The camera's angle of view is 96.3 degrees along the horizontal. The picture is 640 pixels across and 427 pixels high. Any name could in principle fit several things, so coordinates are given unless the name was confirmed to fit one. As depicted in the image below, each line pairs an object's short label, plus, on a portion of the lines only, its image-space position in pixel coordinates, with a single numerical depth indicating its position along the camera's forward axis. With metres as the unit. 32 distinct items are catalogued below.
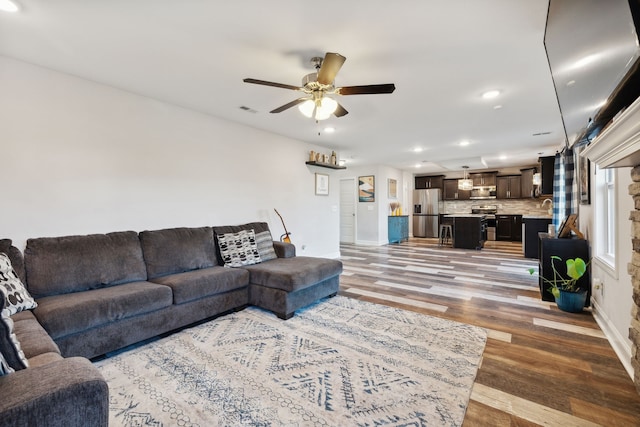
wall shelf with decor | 5.33
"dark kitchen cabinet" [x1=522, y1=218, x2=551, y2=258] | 6.02
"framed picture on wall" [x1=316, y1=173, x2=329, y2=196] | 5.72
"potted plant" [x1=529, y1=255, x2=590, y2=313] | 2.87
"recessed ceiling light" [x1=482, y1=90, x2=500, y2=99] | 3.18
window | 2.82
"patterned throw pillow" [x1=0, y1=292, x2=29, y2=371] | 1.06
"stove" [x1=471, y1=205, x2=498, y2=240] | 9.14
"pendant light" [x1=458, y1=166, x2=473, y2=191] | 8.45
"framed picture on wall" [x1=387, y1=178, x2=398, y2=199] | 8.80
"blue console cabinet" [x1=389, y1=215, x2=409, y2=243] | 8.76
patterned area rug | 1.60
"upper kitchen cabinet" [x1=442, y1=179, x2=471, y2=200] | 9.95
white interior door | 8.72
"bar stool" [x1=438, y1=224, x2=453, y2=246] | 8.41
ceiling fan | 2.10
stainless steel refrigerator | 10.00
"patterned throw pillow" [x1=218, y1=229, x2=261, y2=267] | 3.40
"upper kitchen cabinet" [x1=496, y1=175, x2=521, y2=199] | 9.12
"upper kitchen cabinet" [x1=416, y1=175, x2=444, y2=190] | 10.41
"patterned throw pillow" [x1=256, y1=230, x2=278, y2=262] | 3.77
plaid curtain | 4.99
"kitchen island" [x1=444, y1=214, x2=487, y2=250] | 7.39
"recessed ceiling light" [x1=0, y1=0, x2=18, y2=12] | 1.78
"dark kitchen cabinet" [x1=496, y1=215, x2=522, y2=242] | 8.92
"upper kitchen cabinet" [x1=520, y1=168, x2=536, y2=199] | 8.80
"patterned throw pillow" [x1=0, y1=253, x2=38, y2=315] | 1.86
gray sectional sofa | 0.96
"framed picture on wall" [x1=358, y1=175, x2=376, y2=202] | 8.30
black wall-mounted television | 0.98
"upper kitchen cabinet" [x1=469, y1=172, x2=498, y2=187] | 9.53
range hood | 9.54
